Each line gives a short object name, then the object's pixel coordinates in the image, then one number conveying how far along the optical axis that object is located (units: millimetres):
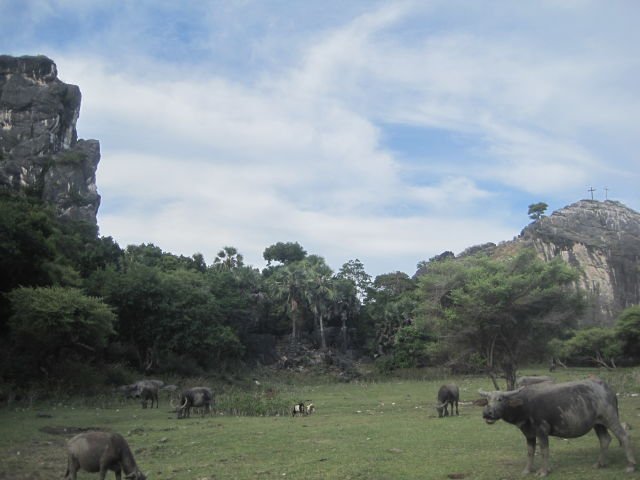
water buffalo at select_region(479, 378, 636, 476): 10289
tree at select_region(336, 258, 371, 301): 71625
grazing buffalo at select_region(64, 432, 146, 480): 10586
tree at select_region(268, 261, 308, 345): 63031
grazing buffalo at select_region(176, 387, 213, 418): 24281
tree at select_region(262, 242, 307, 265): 87312
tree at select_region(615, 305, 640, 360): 52844
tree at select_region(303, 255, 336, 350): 63000
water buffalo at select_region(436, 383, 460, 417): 22266
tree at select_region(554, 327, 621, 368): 56344
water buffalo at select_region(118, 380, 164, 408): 29188
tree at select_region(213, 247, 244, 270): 72312
